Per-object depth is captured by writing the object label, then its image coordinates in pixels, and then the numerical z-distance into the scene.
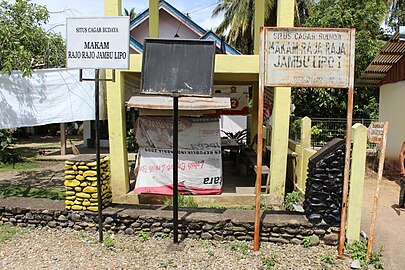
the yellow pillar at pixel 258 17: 8.60
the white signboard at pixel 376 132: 4.41
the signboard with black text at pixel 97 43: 4.56
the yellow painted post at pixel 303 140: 6.93
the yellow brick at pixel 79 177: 5.11
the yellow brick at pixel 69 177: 5.14
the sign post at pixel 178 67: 4.41
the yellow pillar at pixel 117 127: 6.16
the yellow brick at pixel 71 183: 5.12
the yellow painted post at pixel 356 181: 4.48
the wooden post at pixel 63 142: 13.36
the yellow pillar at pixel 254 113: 10.26
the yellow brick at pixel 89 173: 5.09
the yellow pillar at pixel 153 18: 9.01
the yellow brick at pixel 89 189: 5.11
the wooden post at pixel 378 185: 4.17
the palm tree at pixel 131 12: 35.73
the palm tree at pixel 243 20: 23.92
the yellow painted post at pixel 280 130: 5.99
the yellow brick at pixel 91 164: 5.06
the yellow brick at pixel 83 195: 5.15
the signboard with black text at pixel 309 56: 4.34
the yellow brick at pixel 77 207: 5.20
